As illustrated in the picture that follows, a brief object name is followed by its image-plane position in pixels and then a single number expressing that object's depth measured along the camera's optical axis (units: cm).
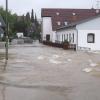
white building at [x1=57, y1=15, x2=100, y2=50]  3106
